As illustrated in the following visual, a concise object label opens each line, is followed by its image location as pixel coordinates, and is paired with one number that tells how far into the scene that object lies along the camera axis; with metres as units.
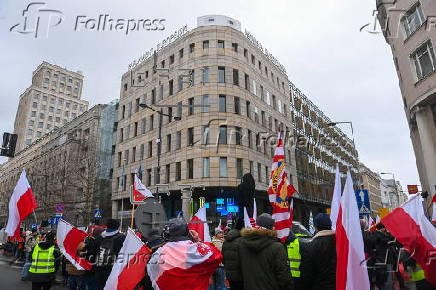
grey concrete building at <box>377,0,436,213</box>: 17.73
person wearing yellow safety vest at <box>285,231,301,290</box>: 4.82
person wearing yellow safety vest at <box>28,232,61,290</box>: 6.69
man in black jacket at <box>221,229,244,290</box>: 4.55
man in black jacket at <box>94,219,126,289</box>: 5.96
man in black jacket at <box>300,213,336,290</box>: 3.92
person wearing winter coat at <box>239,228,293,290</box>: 3.84
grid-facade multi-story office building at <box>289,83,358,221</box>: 40.66
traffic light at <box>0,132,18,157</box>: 11.77
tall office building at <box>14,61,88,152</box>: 86.19
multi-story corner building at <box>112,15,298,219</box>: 28.00
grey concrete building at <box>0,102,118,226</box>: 37.51
